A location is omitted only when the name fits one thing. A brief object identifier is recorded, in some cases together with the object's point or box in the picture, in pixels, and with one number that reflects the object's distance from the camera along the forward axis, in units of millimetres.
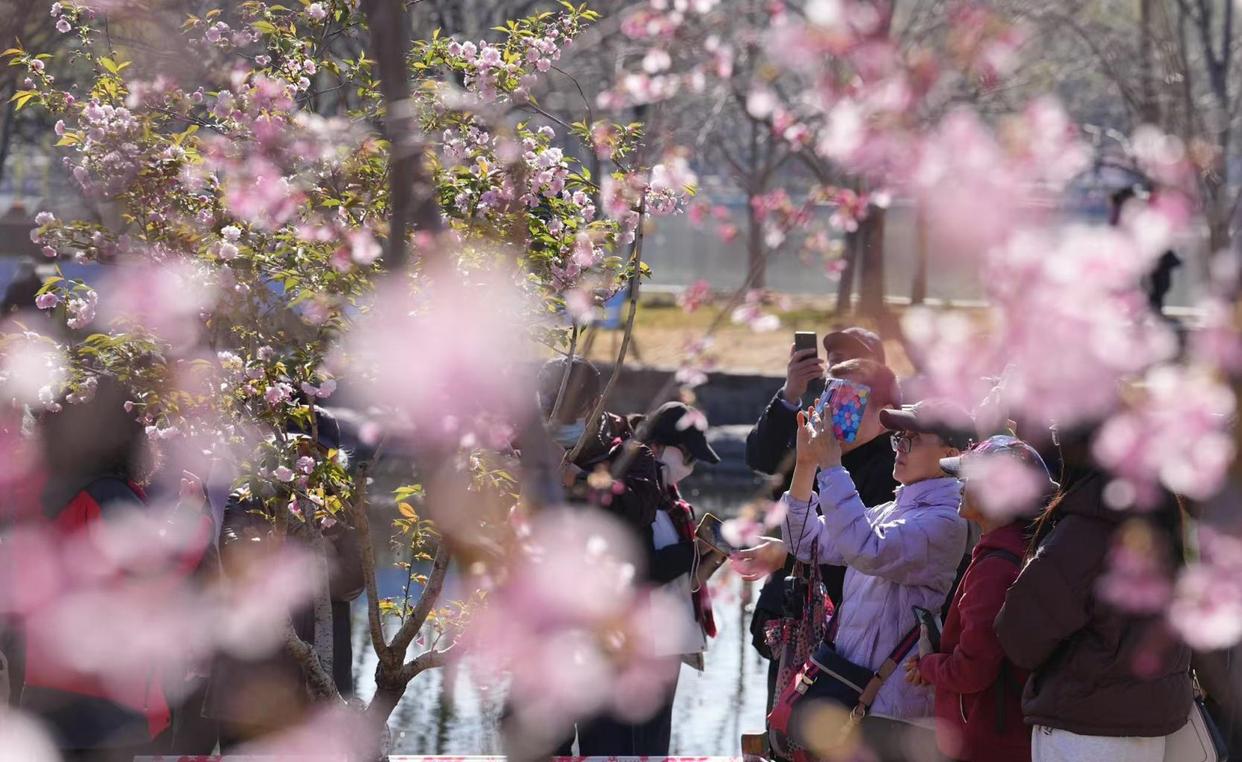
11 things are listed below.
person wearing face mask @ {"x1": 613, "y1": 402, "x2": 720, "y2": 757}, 9445
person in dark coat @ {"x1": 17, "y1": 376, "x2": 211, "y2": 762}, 6902
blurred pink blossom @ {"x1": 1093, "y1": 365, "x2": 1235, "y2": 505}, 6211
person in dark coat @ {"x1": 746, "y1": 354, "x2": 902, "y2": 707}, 8750
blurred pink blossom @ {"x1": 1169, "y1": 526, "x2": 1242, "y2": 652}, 6684
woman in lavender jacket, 7680
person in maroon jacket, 7012
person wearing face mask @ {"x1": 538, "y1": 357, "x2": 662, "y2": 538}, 8320
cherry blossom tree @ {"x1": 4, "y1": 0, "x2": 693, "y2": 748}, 7191
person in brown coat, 6637
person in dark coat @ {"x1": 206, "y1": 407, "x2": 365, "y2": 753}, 8570
